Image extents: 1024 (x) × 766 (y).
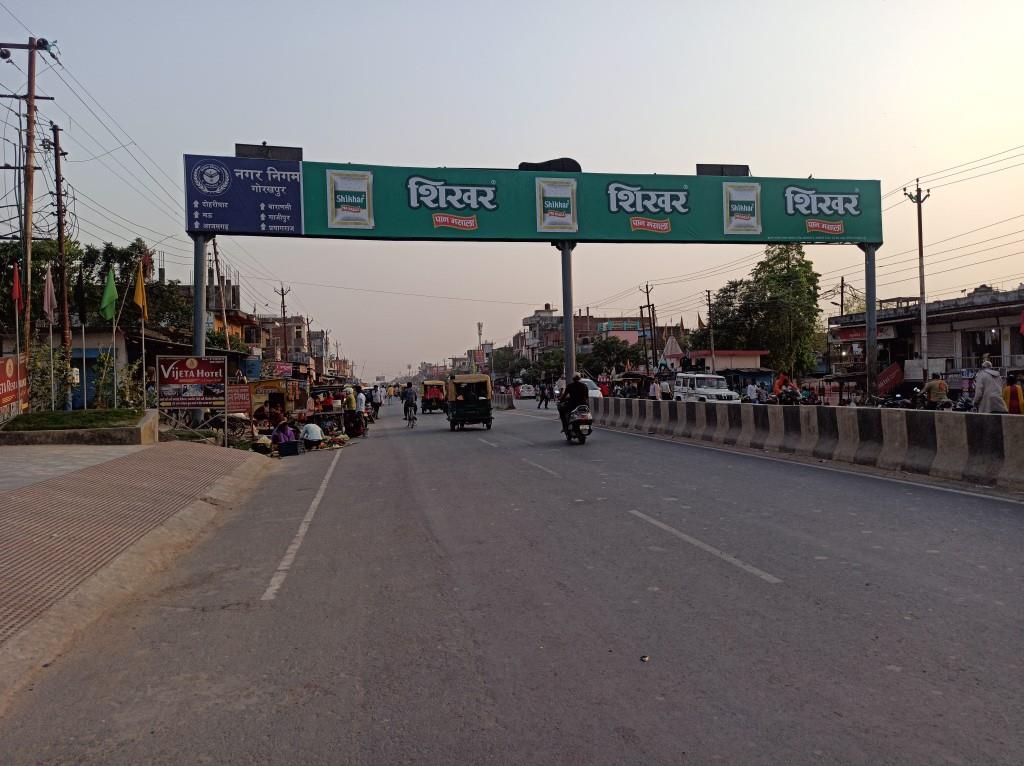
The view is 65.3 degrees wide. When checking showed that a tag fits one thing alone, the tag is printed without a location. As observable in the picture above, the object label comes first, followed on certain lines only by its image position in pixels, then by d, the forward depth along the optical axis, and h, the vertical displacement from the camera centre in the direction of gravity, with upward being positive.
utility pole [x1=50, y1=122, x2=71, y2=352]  28.27 +5.06
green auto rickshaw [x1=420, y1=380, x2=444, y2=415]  50.34 -0.47
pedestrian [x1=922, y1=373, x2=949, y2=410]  19.91 -0.28
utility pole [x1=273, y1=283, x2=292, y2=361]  67.75 +4.02
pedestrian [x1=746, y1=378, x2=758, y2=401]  34.72 -0.38
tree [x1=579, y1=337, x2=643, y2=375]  89.81 +3.54
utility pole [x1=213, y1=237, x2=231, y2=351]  47.72 +7.98
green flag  20.66 +2.44
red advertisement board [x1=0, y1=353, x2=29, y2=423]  19.38 +0.21
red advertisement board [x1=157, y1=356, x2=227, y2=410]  19.27 +0.37
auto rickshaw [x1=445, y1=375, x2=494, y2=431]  27.77 -0.42
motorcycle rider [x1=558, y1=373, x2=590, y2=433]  19.03 -0.27
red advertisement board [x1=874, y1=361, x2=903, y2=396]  42.30 +0.16
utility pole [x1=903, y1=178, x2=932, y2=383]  37.66 +5.43
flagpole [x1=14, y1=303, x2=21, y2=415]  20.50 +0.72
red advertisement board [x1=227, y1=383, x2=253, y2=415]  21.59 -0.15
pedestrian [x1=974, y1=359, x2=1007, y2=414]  14.34 -0.19
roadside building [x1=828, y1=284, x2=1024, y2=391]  36.66 +2.37
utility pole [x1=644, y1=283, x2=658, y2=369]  68.14 +5.72
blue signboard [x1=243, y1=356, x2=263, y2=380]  52.30 +1.69
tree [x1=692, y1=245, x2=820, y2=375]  64.44 +6.01
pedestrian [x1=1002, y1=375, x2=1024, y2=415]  15.94 -0.36
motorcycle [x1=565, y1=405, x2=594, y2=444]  19.20 -0.89
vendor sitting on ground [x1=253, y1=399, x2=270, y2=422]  27.51 -0.75
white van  35.72 -0.15
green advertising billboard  26.70 +6.65
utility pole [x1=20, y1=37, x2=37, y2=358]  24.99 +7.71
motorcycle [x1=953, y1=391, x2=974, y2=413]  21.33 -0.65
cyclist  33.72 -0.47
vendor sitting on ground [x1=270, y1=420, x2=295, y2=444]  21.22 -1.14
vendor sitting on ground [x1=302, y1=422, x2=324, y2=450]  22.34 -1.27
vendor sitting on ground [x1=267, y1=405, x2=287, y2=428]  25.16 -0.79
